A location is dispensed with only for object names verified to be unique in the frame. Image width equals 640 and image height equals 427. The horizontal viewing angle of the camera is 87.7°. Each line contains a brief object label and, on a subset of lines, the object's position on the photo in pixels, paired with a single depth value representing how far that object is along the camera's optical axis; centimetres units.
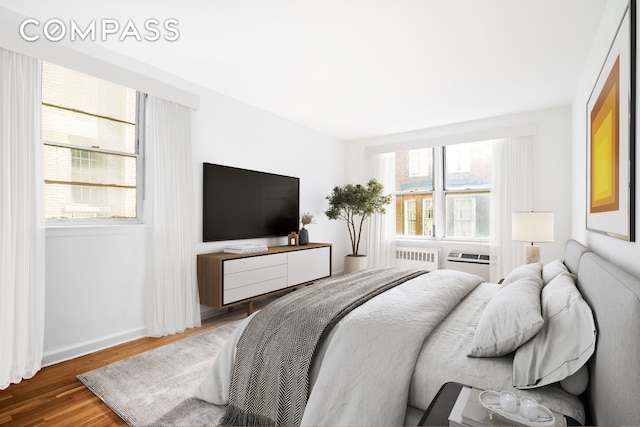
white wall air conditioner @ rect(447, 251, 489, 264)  472
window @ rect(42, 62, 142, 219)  261
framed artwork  141
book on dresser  357
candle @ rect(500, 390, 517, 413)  90
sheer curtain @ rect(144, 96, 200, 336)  309
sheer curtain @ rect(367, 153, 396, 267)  557
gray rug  183
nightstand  97
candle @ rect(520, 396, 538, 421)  88
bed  105
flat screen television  363
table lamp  323
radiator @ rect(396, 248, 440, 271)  509
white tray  86
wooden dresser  327
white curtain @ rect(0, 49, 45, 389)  220
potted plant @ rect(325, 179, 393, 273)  511
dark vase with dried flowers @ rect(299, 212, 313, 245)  463
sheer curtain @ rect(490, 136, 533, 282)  442
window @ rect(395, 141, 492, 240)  491
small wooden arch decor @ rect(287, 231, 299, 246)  452
